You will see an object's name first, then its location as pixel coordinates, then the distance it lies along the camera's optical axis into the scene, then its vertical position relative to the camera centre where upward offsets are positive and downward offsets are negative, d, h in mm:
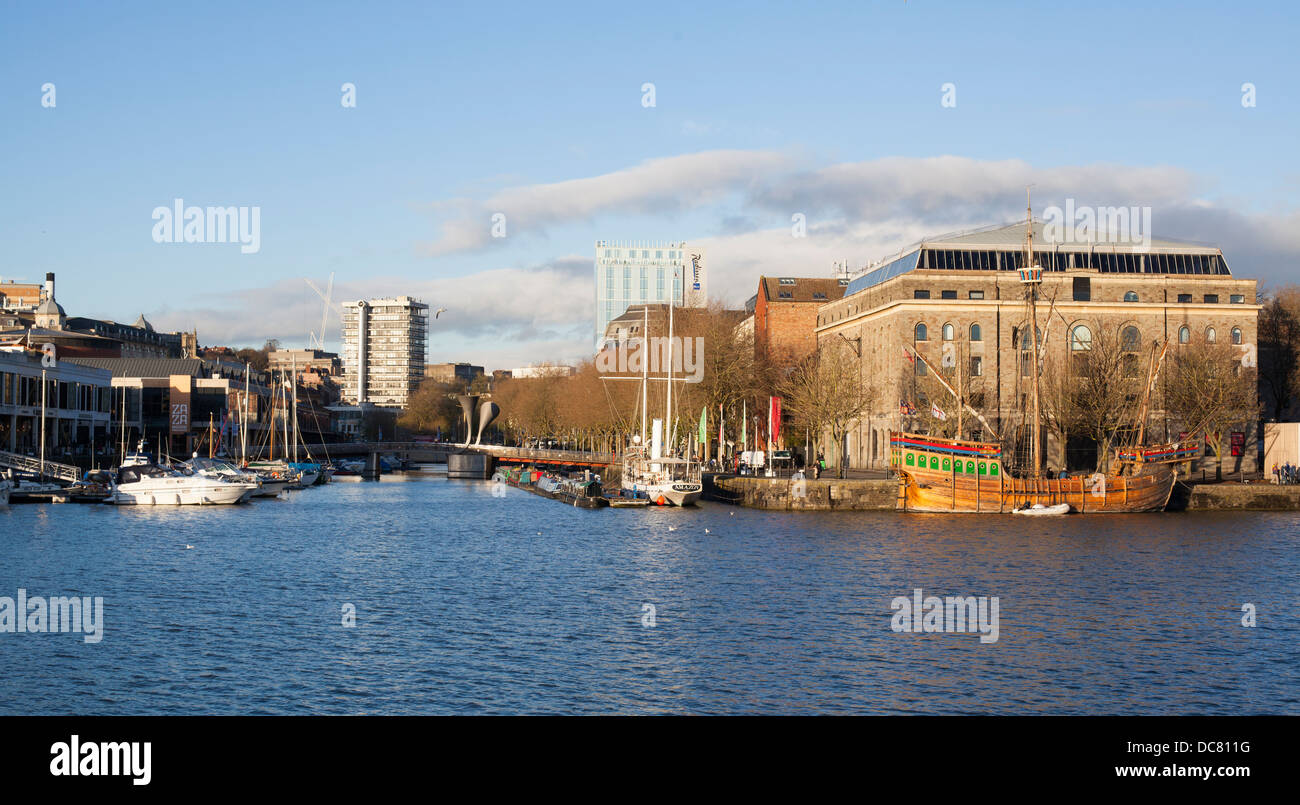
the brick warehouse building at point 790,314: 138375 +14744
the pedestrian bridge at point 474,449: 147000 -2076
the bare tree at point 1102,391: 88375 +3663
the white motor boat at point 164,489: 89812 -3868
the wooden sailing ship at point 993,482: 81250 -2928
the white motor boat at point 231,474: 97188 -2958
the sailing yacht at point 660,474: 90438 -2853
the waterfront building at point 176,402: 157125 +4767
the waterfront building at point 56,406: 117000 +3366
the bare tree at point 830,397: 96062 +3434
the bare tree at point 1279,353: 114375 +8286
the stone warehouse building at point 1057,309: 101625 +11194
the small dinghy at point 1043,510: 79875 -4718
